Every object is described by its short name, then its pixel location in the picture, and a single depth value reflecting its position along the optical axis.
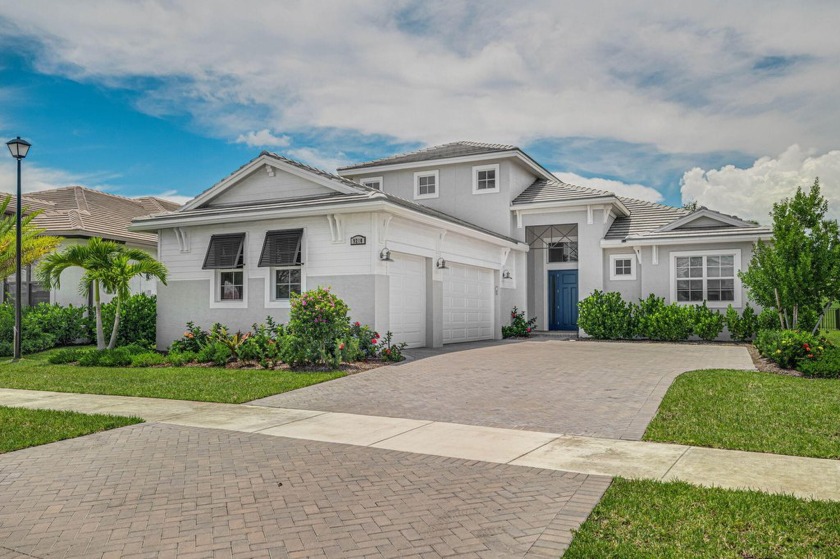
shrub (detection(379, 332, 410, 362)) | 14.48
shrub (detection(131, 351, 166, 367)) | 15.18
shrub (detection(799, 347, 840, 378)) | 11.80
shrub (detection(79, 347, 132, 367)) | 15.34
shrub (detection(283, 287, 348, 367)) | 13.66
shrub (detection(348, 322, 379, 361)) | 14.49
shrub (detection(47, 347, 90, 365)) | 15.94
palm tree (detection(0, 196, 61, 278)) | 18.48
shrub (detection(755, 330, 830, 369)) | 12.66
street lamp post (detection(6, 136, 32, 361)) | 15.72
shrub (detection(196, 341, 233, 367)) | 14.74
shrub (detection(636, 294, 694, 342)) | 19.84
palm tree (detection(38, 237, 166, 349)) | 16.06
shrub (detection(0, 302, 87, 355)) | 18.33
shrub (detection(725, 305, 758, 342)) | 19.33
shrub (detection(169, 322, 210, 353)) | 16.45
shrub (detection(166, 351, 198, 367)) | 15.19
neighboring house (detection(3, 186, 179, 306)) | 21.50
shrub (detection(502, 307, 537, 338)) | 22.53
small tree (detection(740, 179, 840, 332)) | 14.20
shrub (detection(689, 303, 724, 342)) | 19.53
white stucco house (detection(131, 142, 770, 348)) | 15.50
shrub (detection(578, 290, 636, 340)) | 20.81
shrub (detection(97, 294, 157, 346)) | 18.62
